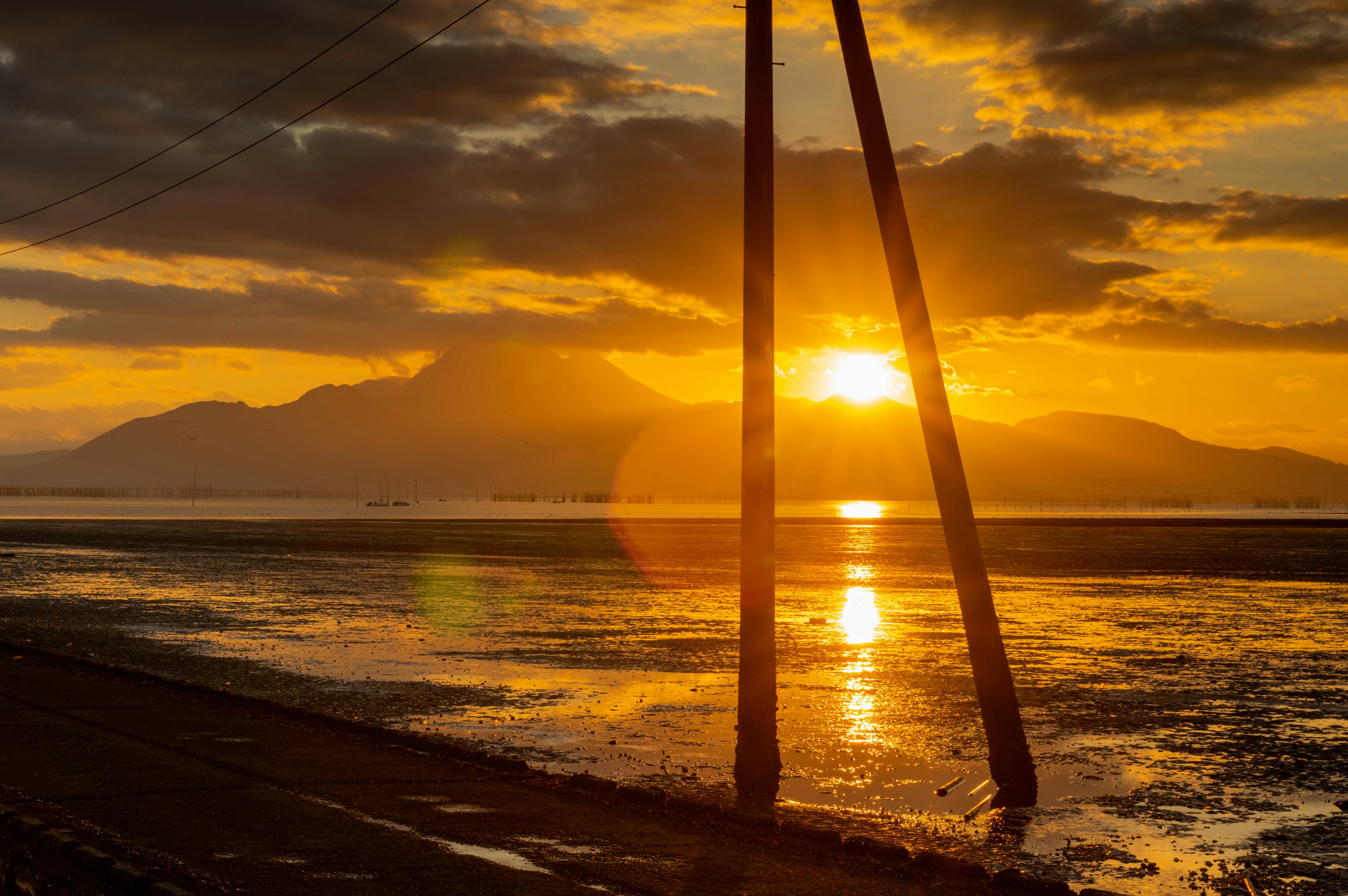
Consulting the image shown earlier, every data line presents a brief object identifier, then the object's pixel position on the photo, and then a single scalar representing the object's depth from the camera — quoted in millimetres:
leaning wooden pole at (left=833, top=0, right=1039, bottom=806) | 11391
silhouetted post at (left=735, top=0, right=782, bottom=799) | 11023
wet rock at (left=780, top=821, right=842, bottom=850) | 8547
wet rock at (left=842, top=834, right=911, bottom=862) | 8172
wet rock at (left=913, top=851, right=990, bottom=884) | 7887
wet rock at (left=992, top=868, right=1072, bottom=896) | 7582
